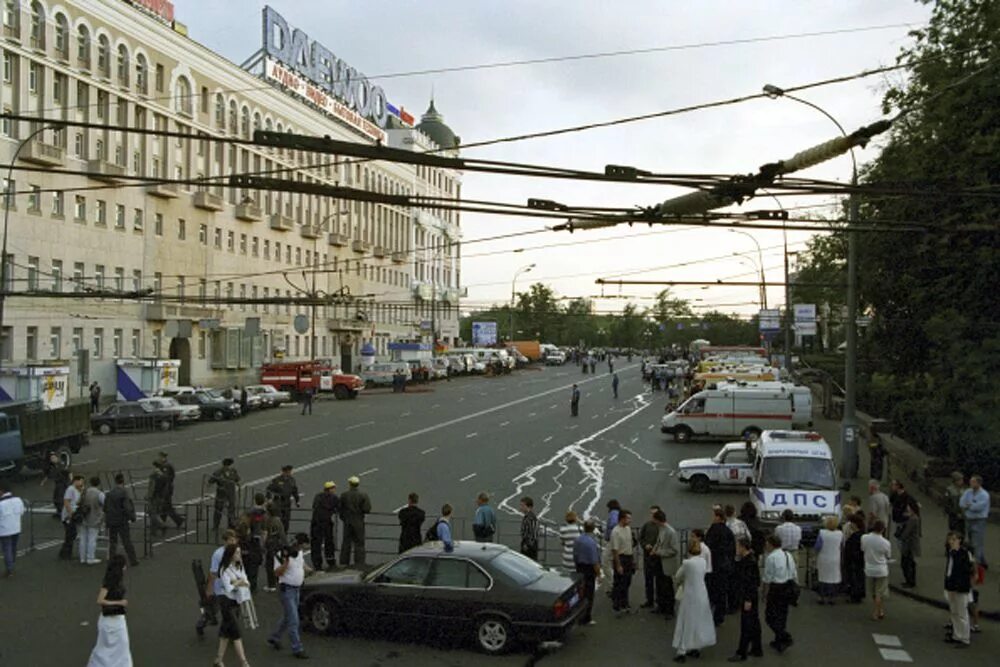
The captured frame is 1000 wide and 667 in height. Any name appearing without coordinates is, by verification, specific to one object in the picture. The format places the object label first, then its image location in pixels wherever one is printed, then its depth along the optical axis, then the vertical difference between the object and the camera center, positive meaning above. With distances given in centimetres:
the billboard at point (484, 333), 11862 -69
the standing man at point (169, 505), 1917 -353
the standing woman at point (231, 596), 1091 -312
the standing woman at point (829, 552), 1434 -319
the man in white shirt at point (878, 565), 1400 -328
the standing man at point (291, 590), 1192 -318
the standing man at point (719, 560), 1339 -310
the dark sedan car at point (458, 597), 1209 -336
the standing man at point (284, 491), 1775 -295
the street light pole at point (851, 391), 2692 -168
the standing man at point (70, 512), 1716 -323
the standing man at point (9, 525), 1589 -322
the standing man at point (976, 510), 1623 -289
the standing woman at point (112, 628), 970 -295
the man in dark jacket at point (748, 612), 1198 -339
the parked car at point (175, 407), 4300 -360
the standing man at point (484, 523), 1600 -314
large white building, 4862 +728
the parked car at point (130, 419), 4169 -401
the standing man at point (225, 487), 1875 -305
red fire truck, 5931 -323
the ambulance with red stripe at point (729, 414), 3750 -319
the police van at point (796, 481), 1961 -309
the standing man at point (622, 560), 1417 -328
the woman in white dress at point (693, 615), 1182 -338
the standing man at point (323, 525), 1611 -323
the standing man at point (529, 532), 1569 -319
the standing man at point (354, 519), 1622 -313
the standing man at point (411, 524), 1600 -316
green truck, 2634 -310
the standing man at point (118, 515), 1617 -309
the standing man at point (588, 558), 1382 -318
